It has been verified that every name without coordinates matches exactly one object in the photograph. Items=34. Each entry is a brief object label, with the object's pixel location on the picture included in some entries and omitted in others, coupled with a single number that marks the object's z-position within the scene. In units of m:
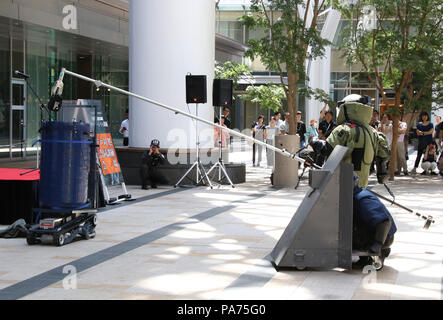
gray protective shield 6.08
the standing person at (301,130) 18.28
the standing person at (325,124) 15.16
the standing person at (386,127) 17.40
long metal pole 7.58
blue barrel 7.64
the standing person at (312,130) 18.38
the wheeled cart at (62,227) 7.43
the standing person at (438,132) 17.75
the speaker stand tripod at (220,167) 13.89
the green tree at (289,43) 15.43
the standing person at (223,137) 16.33
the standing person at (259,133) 20.70
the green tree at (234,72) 18.88
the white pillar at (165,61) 14.66
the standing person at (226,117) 18.05
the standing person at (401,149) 16.56
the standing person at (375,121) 17.20
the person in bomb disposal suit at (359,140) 6.81
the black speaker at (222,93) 14.33
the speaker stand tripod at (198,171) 13.73
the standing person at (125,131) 17.25
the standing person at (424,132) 17.69
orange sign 11.12
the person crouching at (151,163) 13.52
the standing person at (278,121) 20.70
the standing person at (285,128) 17.01
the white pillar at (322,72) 27.14
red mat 8.57
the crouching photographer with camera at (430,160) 17.62
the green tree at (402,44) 14.90
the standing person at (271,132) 20.42
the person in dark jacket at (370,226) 6.14
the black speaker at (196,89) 13.50
